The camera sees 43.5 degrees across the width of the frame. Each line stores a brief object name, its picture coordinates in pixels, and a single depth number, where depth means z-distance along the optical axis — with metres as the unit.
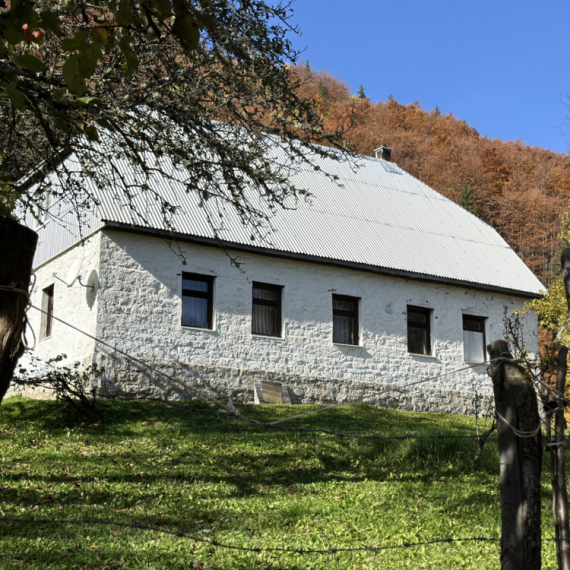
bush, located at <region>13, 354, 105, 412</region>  12.27
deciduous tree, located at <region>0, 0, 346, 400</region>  8.42
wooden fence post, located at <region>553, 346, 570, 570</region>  4.48
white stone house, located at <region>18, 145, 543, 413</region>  16.70
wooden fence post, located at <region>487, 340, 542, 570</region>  4.25
